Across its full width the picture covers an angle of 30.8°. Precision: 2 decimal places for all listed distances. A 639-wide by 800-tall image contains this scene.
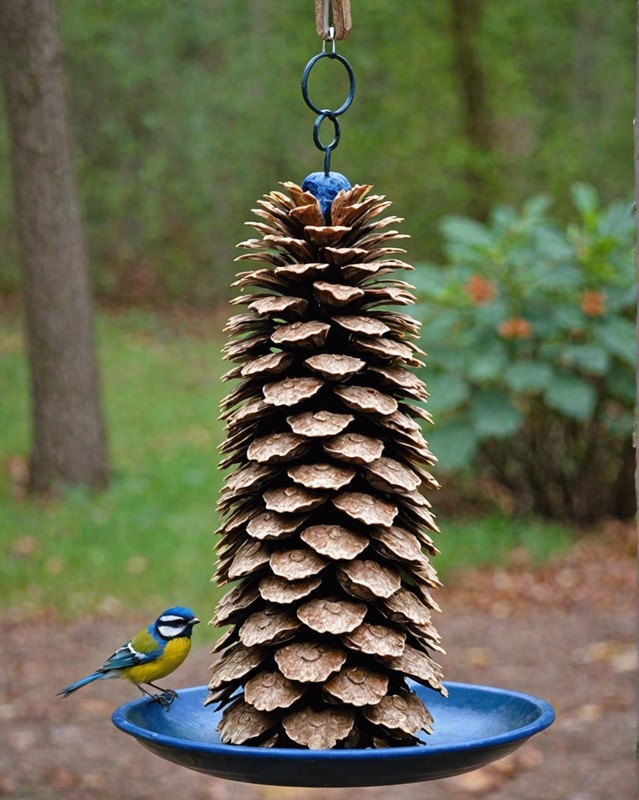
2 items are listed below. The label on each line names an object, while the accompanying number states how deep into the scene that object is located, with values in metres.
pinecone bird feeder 2.04
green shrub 8.45
